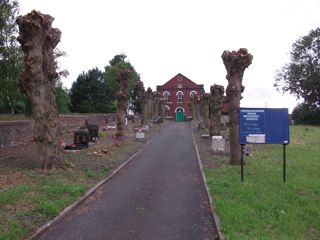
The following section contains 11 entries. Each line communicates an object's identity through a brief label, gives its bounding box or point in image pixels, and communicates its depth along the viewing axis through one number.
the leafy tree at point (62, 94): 36.45
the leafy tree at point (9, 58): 23.25
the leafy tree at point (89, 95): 43.65
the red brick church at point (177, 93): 62.34
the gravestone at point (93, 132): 16.66
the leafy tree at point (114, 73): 50.44
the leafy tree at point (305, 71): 39.50
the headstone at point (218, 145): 13.62
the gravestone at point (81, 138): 14.23
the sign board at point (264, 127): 8.11
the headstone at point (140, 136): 18.19
